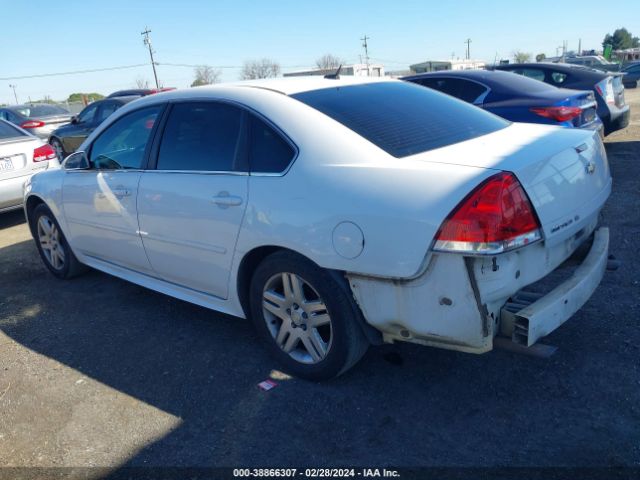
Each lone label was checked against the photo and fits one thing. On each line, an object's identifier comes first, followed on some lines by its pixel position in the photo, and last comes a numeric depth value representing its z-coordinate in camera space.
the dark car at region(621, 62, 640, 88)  27.53
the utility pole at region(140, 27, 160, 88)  58.56
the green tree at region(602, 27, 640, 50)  99.94
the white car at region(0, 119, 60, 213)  7.28
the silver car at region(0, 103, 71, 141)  13.89
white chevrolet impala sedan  2.44
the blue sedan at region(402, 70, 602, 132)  6.41
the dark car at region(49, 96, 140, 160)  12.70
